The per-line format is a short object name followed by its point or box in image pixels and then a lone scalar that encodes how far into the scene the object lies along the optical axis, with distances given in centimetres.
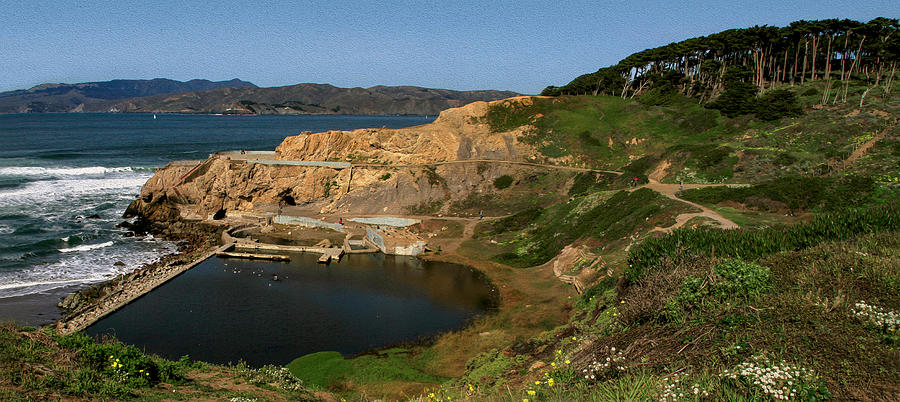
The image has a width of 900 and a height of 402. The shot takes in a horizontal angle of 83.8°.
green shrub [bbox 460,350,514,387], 2083
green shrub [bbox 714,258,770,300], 1579
